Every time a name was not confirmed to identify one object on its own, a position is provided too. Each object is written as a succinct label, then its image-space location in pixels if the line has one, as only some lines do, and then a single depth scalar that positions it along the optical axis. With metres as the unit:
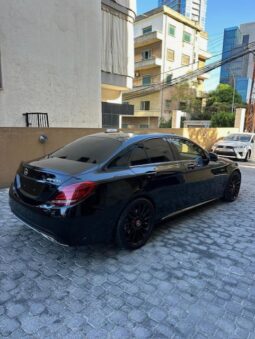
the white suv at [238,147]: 12.51
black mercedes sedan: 2.69
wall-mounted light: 6.20
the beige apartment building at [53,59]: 7.56
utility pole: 19.97
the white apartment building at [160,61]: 31.62
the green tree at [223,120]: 26.35
